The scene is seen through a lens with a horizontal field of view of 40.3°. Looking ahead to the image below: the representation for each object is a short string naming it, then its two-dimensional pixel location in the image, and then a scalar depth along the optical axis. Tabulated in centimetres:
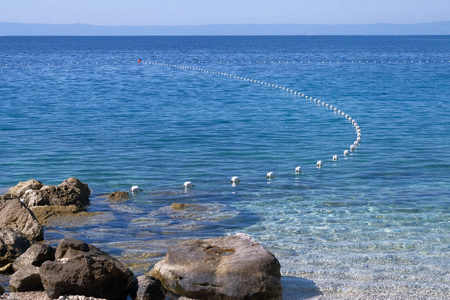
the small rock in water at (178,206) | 1371
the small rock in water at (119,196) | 1460
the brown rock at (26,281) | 866
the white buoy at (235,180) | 1614
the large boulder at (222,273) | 844
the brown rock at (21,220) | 1098
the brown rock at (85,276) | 825
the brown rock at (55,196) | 1330
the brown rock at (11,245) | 967
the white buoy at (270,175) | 1667
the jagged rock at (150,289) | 844
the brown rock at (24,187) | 1383
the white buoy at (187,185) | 1570
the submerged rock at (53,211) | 1277
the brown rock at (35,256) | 910
